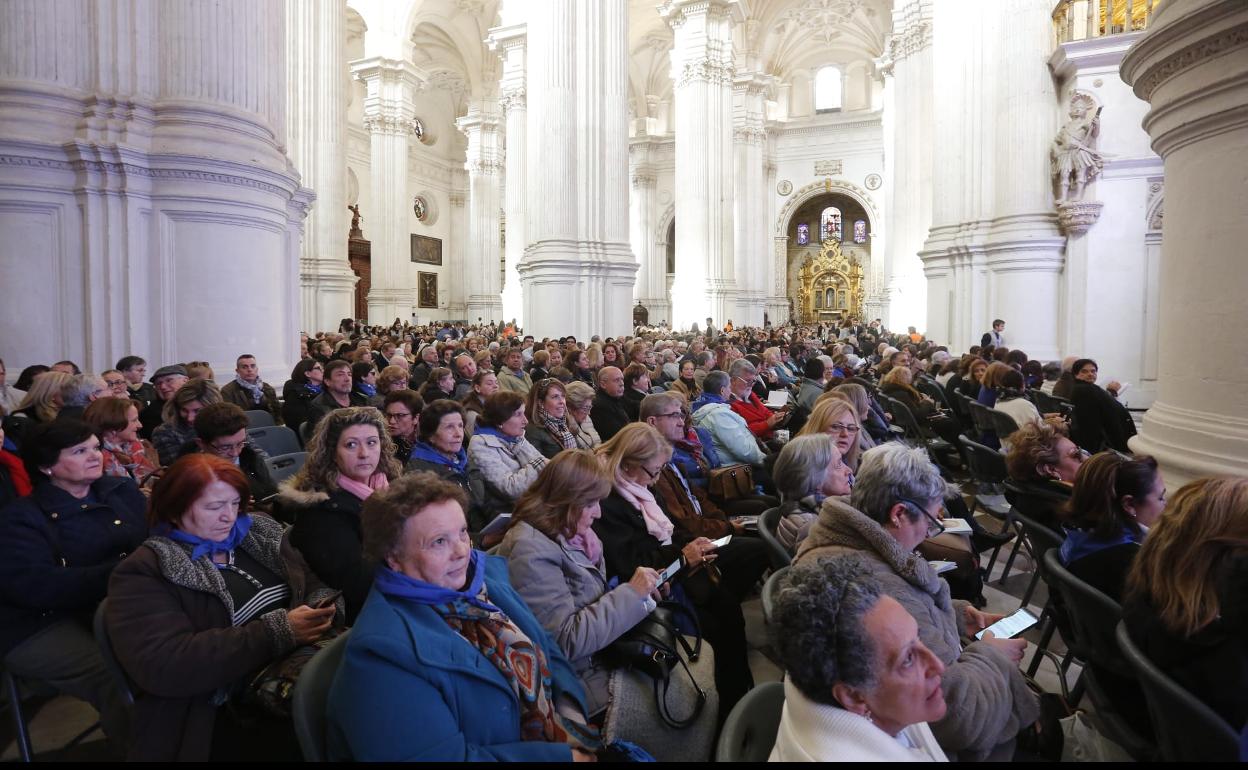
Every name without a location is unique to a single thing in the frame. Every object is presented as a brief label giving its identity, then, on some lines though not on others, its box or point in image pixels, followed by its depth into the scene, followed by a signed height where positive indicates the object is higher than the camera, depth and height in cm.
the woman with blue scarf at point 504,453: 407 -59
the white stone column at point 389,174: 2452 +610
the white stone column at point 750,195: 2603 +605
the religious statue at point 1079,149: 1114 +311
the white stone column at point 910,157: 1911 +549
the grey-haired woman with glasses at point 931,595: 201 -73
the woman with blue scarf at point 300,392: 602 -35
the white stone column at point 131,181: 625 +147
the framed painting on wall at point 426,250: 3466 +480
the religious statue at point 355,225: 2741 +467
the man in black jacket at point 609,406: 637 -49
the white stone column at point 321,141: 1456 +424
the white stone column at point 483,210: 3192 +617
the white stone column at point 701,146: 2145 +601
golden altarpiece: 4112 +364
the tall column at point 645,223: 3694 +669
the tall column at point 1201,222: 334 +63
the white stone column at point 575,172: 1379 +340
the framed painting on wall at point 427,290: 3531 +289
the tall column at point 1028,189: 1187 +265
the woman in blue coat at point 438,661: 172 -79
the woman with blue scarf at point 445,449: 398 -54
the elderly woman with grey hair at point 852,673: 146 -65
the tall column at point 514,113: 2052 +673
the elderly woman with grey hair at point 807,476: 334 -58
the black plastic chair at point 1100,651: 228 -98
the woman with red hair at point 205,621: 210 -83
